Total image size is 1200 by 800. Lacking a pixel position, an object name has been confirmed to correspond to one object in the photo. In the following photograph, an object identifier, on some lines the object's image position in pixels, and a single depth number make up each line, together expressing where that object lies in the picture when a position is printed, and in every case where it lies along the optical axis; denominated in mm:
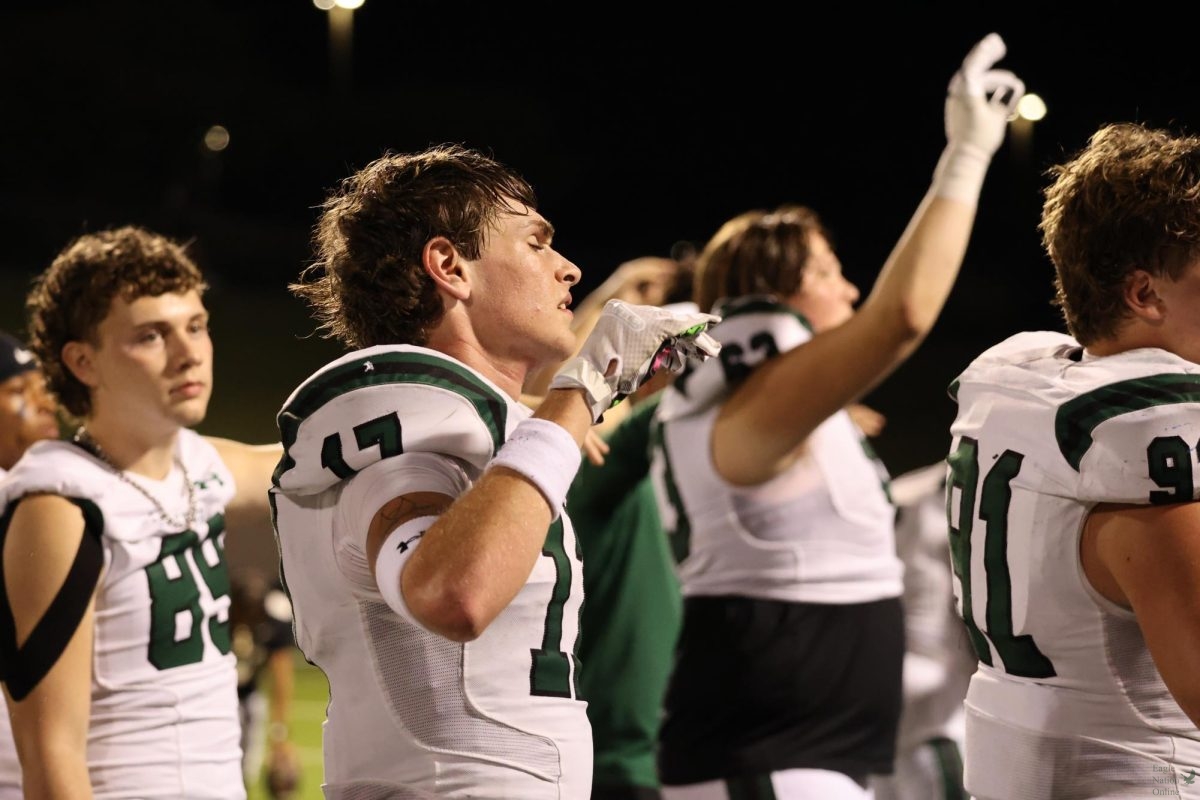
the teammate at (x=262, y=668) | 14492
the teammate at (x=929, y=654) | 8437
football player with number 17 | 3283
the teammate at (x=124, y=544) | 5082
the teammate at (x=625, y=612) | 6609
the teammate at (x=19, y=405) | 7117
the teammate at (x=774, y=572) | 6512
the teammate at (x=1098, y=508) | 3559
